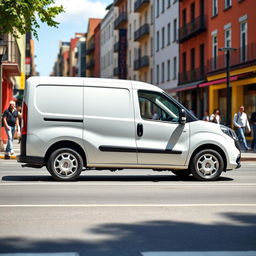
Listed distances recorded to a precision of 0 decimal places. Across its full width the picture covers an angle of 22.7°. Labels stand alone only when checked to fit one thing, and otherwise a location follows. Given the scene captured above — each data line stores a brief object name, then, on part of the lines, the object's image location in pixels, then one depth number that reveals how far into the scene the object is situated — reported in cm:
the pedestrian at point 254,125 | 2456
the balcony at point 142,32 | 5828
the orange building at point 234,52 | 3147
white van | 1225
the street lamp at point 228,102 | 2461
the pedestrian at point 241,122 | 2480
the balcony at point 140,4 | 5862
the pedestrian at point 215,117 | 2867
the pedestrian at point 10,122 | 1950
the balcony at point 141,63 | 5869
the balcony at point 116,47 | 7295
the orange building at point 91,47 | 10050
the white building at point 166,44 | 4869
